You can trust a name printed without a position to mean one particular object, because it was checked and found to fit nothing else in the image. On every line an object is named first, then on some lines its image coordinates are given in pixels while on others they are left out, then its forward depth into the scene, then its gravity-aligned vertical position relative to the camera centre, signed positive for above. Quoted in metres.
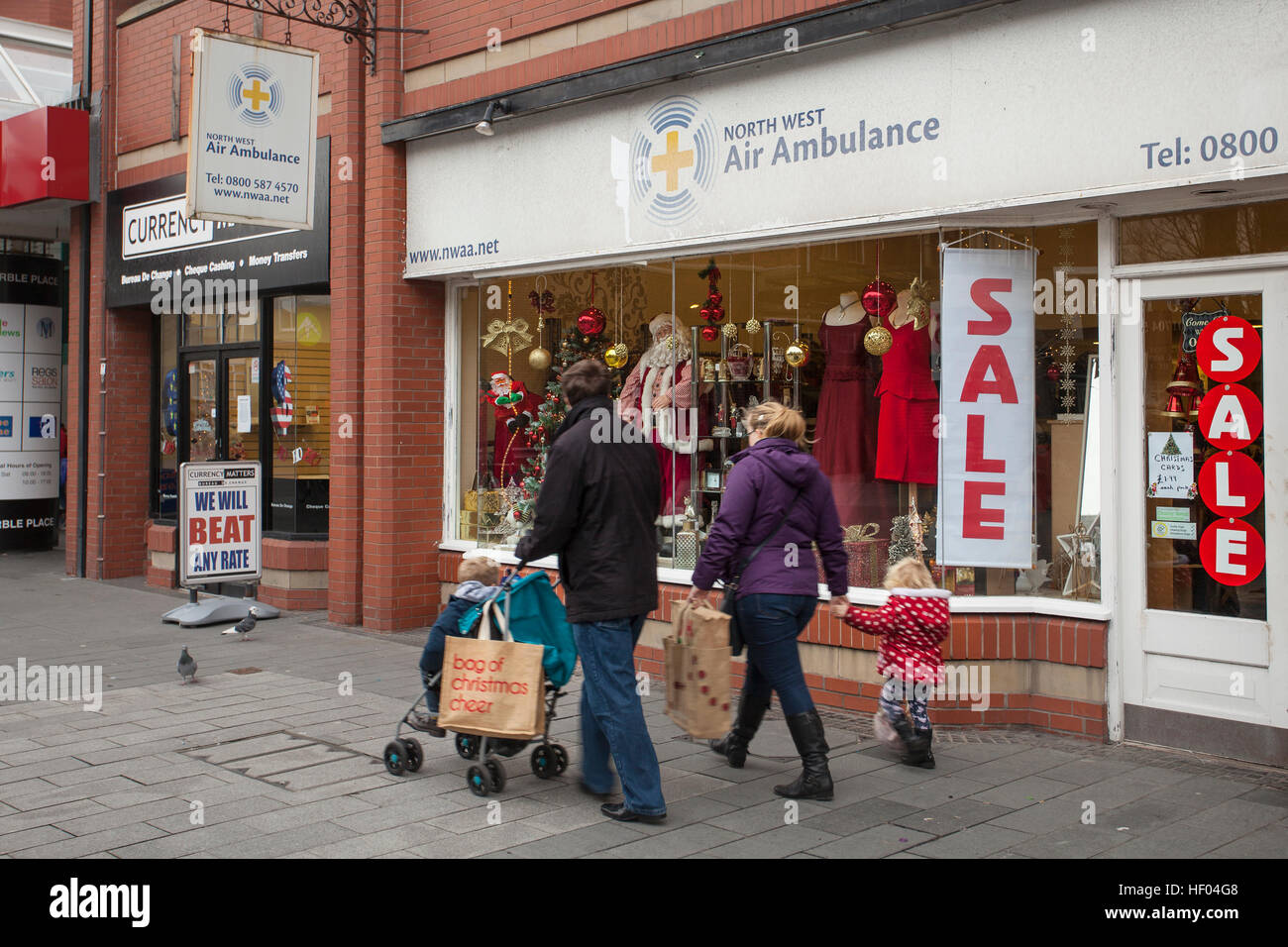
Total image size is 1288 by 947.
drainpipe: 14.53 +1.25
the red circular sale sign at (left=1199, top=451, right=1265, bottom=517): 6.49 -0.03
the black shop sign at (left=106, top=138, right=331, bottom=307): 11.44 +2.15
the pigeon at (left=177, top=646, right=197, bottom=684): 8.47 -1.29
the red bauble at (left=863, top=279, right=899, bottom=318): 8.12 +1.14
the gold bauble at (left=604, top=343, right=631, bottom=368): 9.76 +0.91
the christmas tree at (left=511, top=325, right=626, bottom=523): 10.03 +0.46
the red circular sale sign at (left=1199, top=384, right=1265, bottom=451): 6.50 +0.31
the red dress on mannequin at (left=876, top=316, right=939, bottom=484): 7.88 +0.40
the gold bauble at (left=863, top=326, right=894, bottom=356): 8.13 +0.87
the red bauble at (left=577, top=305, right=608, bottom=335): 9.86 +1.18
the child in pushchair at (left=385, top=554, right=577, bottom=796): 5.93 -0.77
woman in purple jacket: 5.86 -0.41
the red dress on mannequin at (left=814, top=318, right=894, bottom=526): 8.25 +0.30
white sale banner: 7.30 +0.49
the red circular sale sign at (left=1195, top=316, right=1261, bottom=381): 6.49 +0.66
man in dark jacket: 5.53 -0.40
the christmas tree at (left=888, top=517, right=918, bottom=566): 7.95 -0.41
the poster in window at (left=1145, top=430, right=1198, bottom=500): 6.73 +0.06
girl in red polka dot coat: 6.38 -0.88
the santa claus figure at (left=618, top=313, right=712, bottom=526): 9.32 +0.46
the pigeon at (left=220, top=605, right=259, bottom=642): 10.13 -1.23
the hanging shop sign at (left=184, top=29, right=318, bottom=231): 9.81 +2.70
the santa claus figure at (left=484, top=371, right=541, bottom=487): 10.55 +0.42
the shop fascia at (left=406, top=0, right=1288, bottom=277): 6.14 +1.99
